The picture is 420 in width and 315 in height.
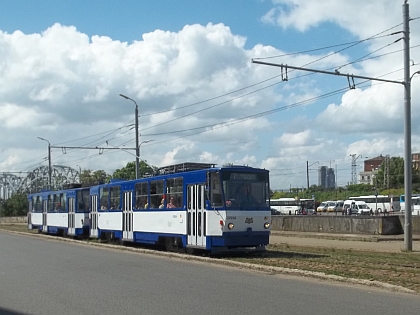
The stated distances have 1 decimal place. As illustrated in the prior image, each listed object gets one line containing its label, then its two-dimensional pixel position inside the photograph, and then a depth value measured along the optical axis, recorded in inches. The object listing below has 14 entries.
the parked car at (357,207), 2988.4
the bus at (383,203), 3299.7
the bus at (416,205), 2732.8
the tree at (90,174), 4635.3
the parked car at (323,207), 3480.6
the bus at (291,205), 3497.5
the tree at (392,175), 4522.6
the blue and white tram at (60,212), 1407.5
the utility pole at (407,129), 948.0
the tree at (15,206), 4461.1
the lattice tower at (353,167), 4874.0
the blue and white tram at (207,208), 789.2
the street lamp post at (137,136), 1624.0
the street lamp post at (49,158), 2369.5
